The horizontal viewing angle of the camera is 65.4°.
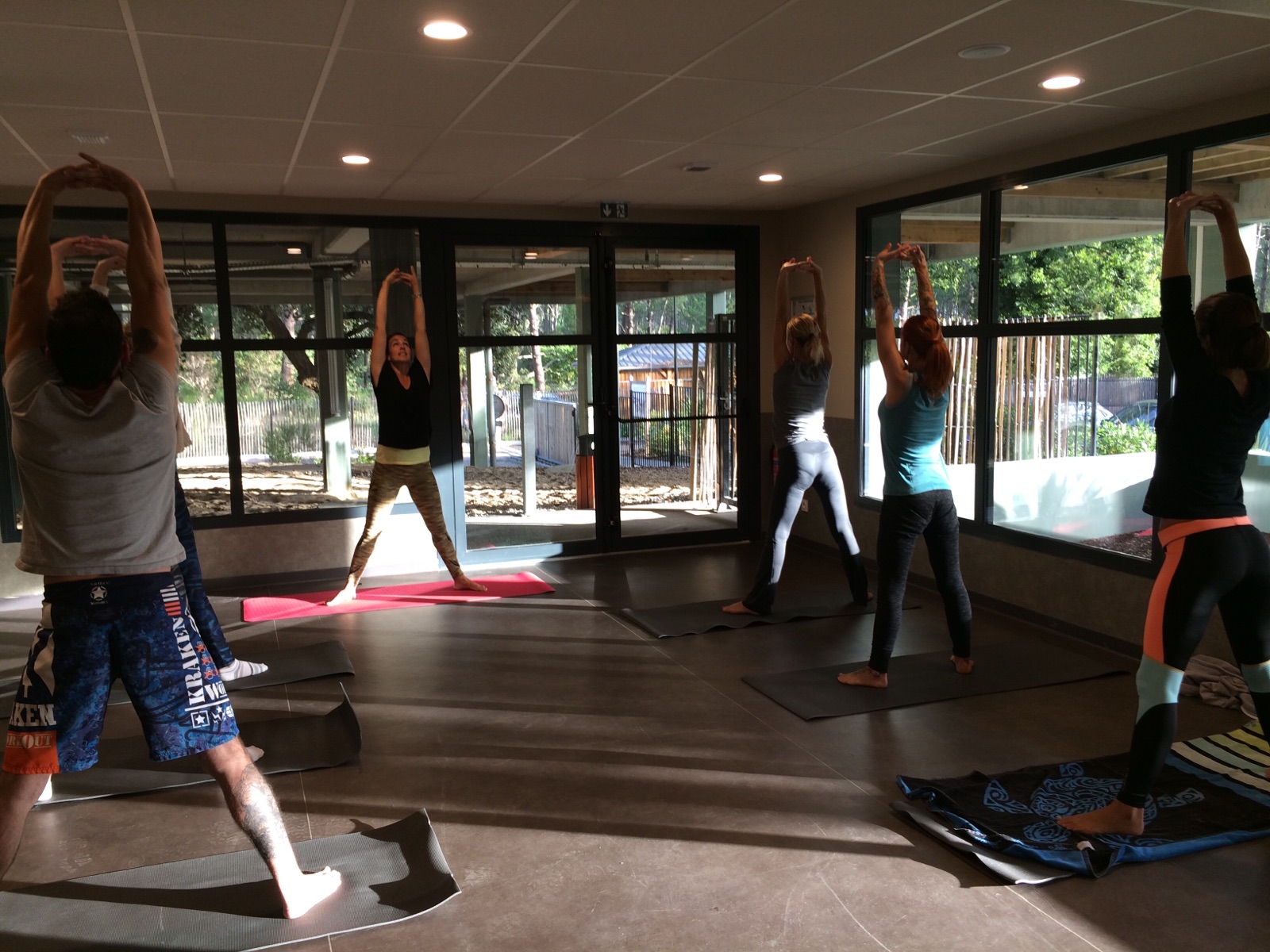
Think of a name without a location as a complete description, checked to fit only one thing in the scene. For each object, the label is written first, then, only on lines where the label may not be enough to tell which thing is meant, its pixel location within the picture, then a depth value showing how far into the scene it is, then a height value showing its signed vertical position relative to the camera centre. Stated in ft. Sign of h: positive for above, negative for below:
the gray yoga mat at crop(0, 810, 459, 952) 7.98 -4.17
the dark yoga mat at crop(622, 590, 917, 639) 16.60 -3.67
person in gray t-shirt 7.23 -0.83
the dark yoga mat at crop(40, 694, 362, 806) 10.73 -3.96
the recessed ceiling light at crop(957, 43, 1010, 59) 10.78 +3.83
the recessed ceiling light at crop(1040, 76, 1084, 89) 12.10 +3.90
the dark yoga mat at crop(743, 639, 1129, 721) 12.85 -3.85
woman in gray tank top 16.78 -0.51
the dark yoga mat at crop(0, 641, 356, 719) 13.80 -3.76
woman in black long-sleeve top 8.75 -0.93
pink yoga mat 18.10 -3.58
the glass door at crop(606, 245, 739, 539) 22.98 +0.34
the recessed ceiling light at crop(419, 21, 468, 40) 9.70 +3.77
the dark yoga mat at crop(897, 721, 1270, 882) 8.86 -4.03
